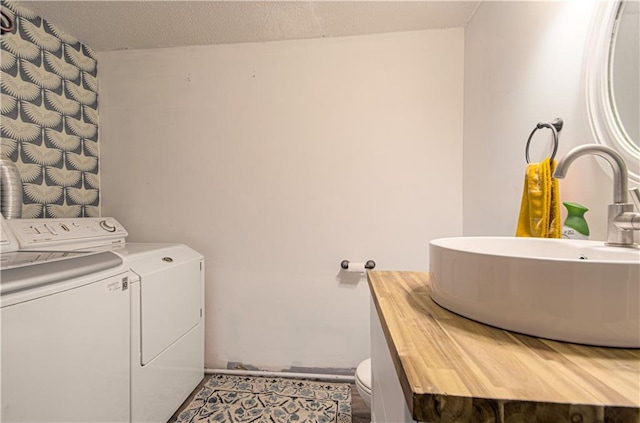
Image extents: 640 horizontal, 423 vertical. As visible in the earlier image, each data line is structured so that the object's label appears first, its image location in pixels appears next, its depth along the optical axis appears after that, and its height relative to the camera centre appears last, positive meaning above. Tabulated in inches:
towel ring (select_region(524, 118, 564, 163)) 37.9 +11.5
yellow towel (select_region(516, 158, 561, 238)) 35.7 +1.0
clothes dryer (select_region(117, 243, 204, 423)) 50.0 -24.1
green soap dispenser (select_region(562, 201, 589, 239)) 32.2 -1.4
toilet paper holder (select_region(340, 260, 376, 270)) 69.1 -13.6
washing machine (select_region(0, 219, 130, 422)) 31.2 -15.9
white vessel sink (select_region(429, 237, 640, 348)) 16.8 -5.6
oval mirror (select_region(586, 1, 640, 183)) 28.9 +14.5
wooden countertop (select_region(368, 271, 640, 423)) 12.5 -8.6
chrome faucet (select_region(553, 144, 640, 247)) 25.0 +1.7
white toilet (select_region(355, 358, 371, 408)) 48.4 -30.5
